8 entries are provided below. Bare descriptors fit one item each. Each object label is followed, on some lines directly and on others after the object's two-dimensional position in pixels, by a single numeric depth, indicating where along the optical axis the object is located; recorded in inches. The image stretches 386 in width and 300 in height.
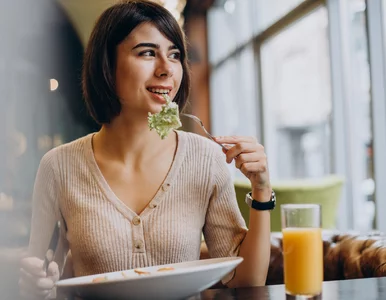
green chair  103.6
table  36.2
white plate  31.3
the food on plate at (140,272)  36.1
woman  51.5
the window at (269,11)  179.5
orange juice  36.3
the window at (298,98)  164.6
